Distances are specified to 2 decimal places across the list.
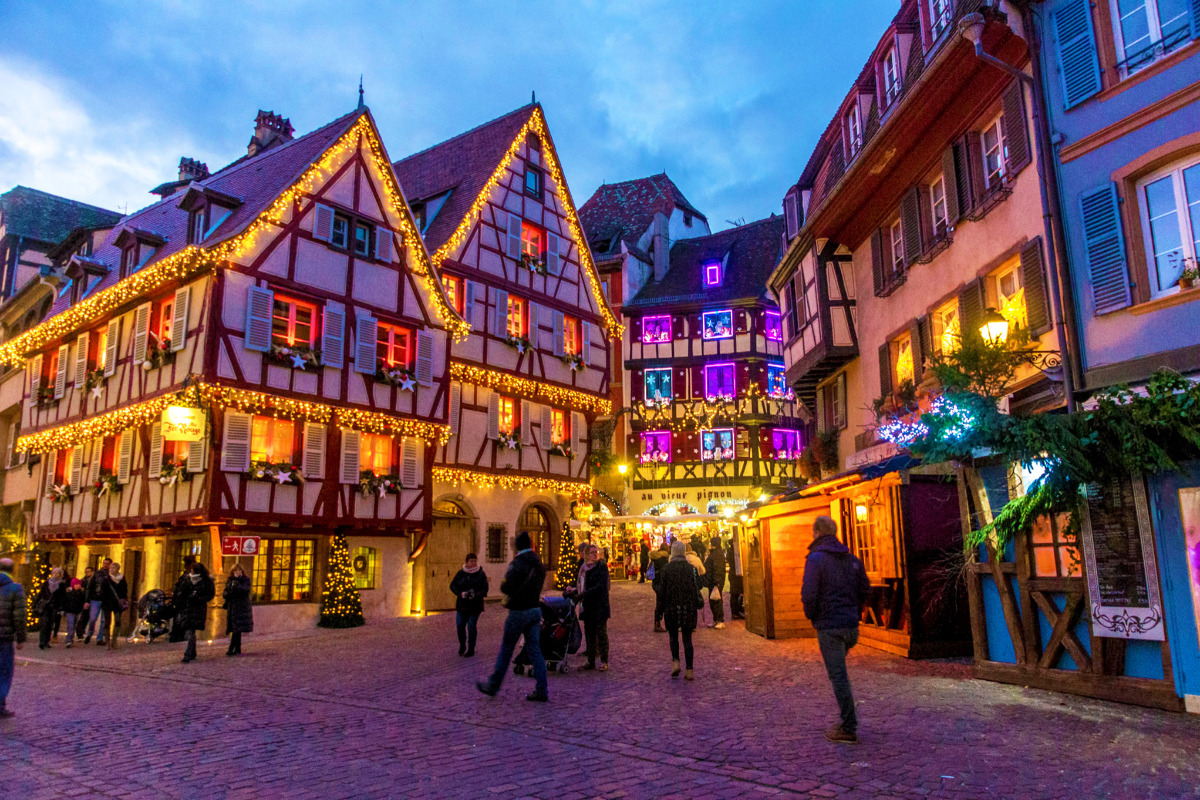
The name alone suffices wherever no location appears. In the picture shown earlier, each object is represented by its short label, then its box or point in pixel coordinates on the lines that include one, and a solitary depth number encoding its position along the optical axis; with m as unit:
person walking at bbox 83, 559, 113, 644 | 17.94
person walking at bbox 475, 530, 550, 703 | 8.95
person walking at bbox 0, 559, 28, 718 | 8.64
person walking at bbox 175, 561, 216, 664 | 14.38
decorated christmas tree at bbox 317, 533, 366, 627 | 20.77
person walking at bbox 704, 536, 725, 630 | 17.69
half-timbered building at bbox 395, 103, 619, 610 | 25.59
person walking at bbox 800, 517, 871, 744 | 7.07
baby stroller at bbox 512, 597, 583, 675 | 11.38
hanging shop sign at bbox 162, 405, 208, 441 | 17.97
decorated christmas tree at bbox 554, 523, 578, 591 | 26.30
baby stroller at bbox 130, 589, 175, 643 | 18.02
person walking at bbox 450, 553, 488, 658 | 13.52
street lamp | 10.41
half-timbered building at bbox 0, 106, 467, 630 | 19.36
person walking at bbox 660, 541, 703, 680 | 10.73
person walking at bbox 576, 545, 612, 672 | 11.56
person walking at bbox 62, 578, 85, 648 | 18.64
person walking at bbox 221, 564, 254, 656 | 15.36
